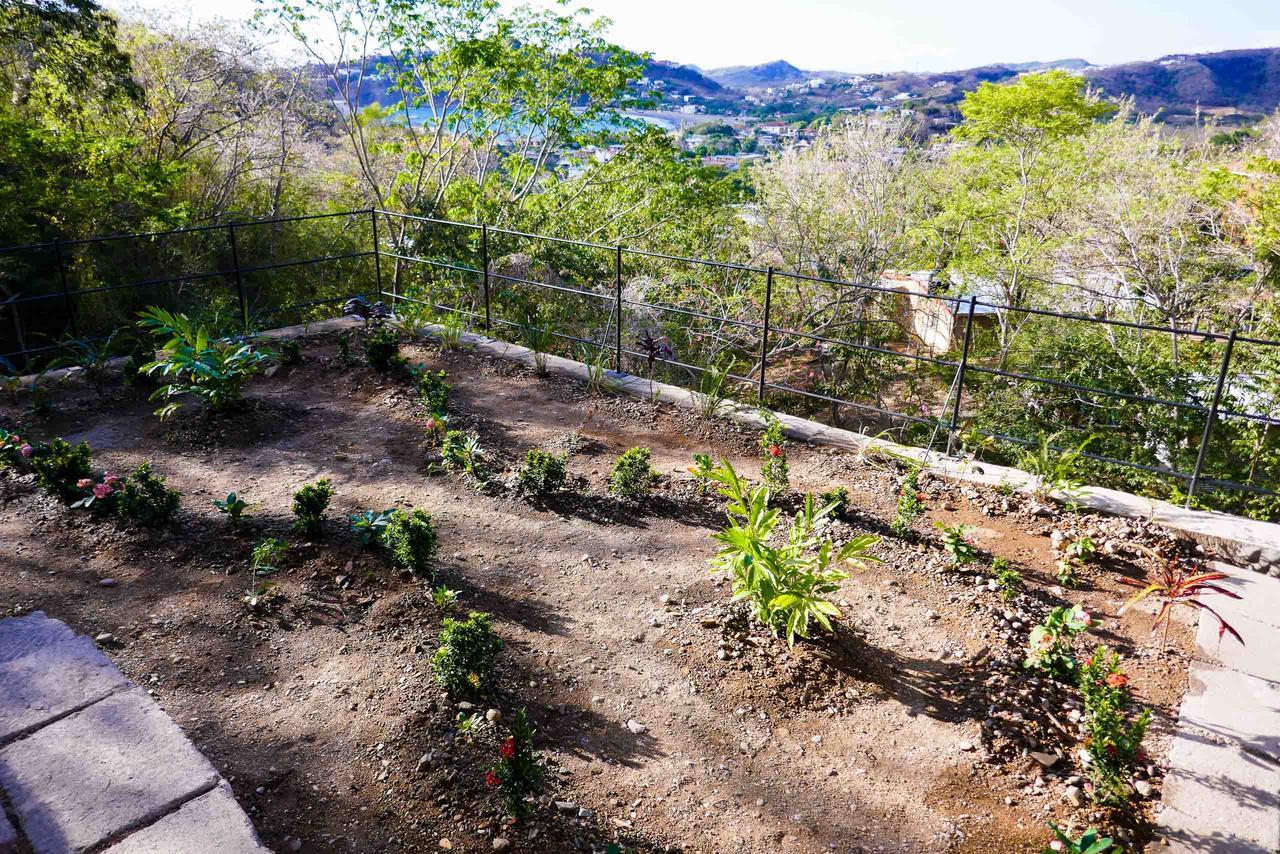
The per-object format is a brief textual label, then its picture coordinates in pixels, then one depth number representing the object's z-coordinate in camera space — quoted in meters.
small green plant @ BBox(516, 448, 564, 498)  4.57
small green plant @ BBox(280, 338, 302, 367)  6.60
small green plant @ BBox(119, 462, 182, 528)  3.97
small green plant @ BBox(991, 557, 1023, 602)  3.66
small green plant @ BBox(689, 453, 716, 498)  3.90
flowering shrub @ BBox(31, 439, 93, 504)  4.15
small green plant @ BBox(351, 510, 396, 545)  3.84
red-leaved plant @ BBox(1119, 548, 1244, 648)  3.33
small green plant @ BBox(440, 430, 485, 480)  4.78
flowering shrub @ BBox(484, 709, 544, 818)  2.40
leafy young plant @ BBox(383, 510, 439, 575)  3.55
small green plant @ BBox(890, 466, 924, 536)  4.21
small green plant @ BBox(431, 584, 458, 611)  3.38
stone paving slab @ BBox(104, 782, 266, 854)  2.21
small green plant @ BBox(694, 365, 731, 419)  5.80
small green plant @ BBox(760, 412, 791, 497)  4.58
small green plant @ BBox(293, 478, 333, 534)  3.89
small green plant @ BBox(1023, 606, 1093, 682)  3.12
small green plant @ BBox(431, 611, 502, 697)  2.86
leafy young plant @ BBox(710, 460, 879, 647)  3.16
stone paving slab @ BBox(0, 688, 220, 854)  2.26
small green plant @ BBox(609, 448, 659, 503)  4.58
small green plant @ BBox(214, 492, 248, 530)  3.91
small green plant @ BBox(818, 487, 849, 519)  4.21
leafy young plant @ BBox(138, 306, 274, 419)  5.23
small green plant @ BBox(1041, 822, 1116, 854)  2.18
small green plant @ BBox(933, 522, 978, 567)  3.91
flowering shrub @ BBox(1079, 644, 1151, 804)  2.55
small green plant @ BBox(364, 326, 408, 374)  6.32
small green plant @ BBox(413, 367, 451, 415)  5.51
